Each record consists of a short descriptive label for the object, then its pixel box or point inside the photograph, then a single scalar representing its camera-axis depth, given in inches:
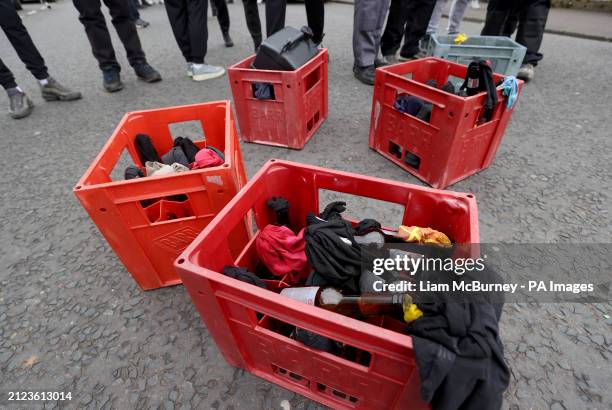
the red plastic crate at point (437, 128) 59.0
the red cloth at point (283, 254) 42.0
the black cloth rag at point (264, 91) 79.4
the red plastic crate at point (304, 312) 26.6
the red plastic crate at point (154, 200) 38.4
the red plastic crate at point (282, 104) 73.3
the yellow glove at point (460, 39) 94.8
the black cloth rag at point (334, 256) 36.2
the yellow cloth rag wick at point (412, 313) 28.5
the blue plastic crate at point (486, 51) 94.3
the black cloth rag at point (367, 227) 41.3
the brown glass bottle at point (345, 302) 34.8
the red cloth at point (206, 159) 48.8
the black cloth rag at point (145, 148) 55.7
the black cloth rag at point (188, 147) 58.7
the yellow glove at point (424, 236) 38.1
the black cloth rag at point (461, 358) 23.2
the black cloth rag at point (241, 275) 35.3
